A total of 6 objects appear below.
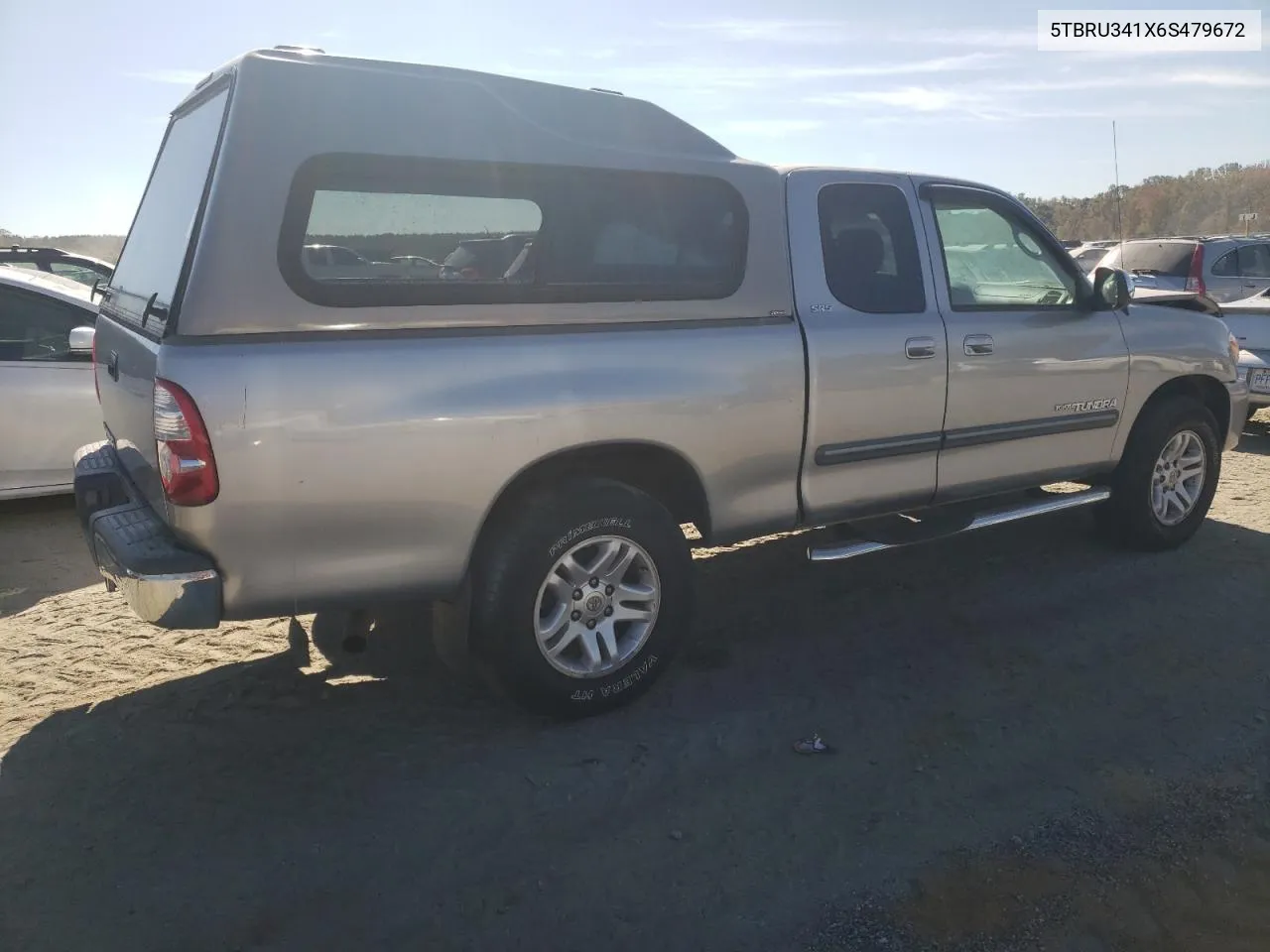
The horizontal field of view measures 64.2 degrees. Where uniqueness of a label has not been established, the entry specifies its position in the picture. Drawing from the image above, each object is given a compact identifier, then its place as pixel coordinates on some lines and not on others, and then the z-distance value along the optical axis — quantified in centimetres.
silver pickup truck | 299
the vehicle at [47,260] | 708
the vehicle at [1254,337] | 803
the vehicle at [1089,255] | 1717
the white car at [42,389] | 585
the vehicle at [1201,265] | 1173
